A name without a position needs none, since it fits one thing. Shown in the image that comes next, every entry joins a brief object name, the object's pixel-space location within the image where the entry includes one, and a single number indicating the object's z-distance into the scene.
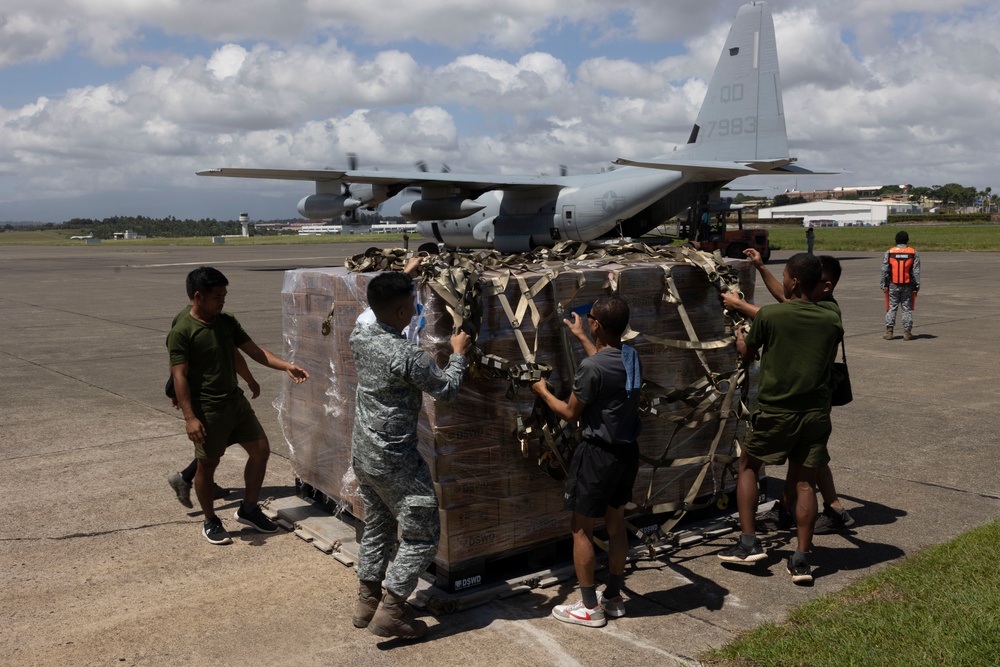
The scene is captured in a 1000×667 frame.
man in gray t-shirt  4.12
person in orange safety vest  13.44
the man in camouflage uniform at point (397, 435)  3.95
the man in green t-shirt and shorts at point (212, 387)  5.25
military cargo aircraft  25.08
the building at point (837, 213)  136.62
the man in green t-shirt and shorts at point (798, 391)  4.75
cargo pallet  4.43
